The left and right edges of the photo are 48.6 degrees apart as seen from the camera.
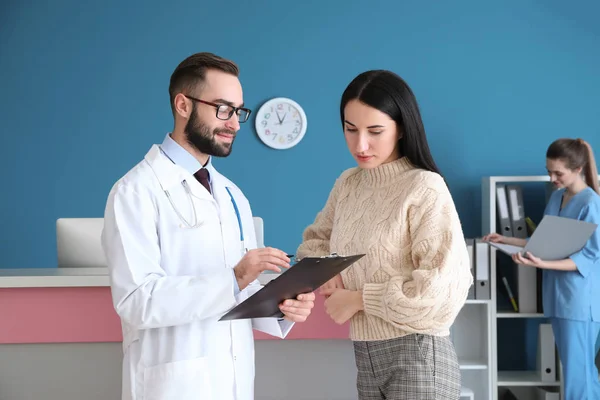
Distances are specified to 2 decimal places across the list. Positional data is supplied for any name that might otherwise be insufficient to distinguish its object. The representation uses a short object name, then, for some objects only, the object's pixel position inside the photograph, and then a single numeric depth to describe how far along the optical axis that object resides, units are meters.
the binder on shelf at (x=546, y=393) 4.10
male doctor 1.55
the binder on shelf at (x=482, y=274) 4.02
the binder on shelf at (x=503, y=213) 4.21
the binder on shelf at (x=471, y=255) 4.01
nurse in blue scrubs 3.63
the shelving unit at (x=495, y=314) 3.99
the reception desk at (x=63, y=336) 2.40
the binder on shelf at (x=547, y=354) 4.12
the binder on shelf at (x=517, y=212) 4.20
